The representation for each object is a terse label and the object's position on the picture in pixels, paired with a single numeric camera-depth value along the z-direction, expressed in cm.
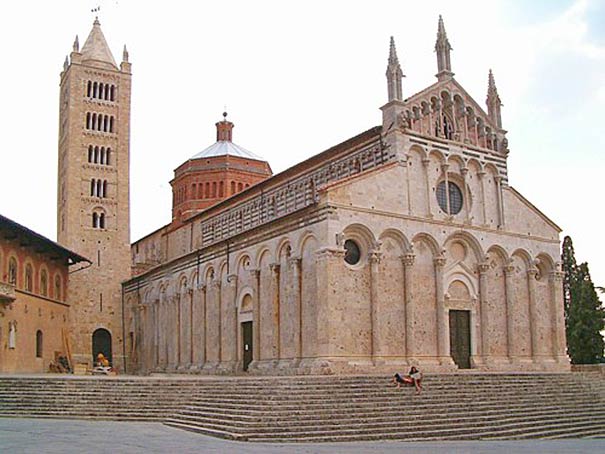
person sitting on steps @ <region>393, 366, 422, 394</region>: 2198
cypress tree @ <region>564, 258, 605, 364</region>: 4516
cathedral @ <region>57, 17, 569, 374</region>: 2866
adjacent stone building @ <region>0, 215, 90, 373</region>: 3525
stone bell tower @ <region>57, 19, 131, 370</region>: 4806
